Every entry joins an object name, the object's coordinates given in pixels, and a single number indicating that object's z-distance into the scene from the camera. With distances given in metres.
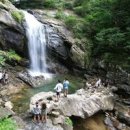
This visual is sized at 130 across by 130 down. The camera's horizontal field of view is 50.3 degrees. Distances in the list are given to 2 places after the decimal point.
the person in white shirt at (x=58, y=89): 8.97
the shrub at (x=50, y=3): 17.81
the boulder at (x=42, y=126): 7.63
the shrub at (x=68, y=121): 8.26
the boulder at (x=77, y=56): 14.24
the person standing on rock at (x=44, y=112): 7.82
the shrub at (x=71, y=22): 15.37
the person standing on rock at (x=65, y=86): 9.31
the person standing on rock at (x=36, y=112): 7.84
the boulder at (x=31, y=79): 12.31
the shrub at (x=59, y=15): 15.99
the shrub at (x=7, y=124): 5.43
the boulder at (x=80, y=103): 8.83
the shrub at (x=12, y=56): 12.87
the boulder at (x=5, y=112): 7.03
